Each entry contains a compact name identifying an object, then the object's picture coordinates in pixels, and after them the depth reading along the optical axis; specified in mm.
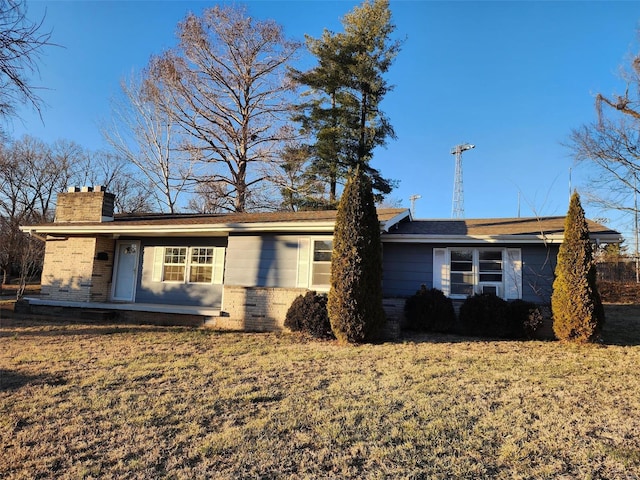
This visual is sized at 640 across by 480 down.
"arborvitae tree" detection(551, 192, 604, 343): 8211
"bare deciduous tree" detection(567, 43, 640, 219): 15062
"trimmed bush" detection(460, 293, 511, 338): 9266
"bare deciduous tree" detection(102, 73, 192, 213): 21203
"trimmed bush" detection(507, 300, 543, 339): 9008
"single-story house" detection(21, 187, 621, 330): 10273
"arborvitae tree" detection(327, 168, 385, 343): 8352
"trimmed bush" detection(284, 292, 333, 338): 9078
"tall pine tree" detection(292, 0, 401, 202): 19953
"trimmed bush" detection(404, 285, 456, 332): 9773
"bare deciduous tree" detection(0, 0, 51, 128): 5816
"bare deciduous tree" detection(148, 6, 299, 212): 20641
